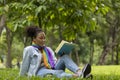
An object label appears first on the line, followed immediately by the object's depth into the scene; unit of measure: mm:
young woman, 6331
